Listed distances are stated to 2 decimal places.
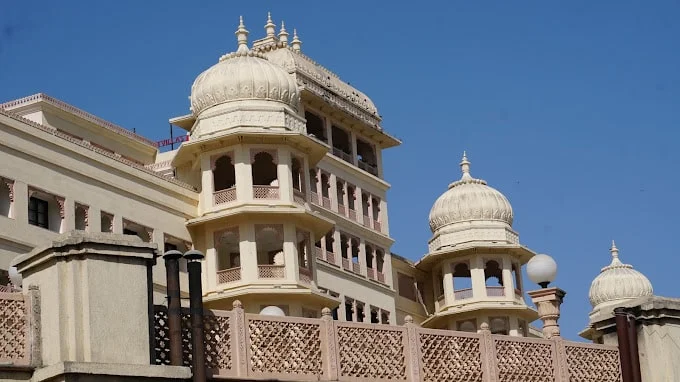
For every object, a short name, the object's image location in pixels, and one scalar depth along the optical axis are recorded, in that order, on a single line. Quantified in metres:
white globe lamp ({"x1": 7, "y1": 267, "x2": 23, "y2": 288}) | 22.46
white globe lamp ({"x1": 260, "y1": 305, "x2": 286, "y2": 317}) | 23.84
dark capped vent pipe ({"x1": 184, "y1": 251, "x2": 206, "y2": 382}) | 19.00
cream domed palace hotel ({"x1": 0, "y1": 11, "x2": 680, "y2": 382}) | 18.61
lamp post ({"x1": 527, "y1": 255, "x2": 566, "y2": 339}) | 23.92
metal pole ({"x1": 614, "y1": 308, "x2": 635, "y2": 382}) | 23.39
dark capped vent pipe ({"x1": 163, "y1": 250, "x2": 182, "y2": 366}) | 18.95
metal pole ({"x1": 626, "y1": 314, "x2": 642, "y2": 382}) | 23.50
